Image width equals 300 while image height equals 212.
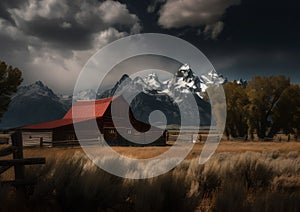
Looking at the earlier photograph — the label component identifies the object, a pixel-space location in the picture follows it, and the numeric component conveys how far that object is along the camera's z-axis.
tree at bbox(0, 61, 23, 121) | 45.95
